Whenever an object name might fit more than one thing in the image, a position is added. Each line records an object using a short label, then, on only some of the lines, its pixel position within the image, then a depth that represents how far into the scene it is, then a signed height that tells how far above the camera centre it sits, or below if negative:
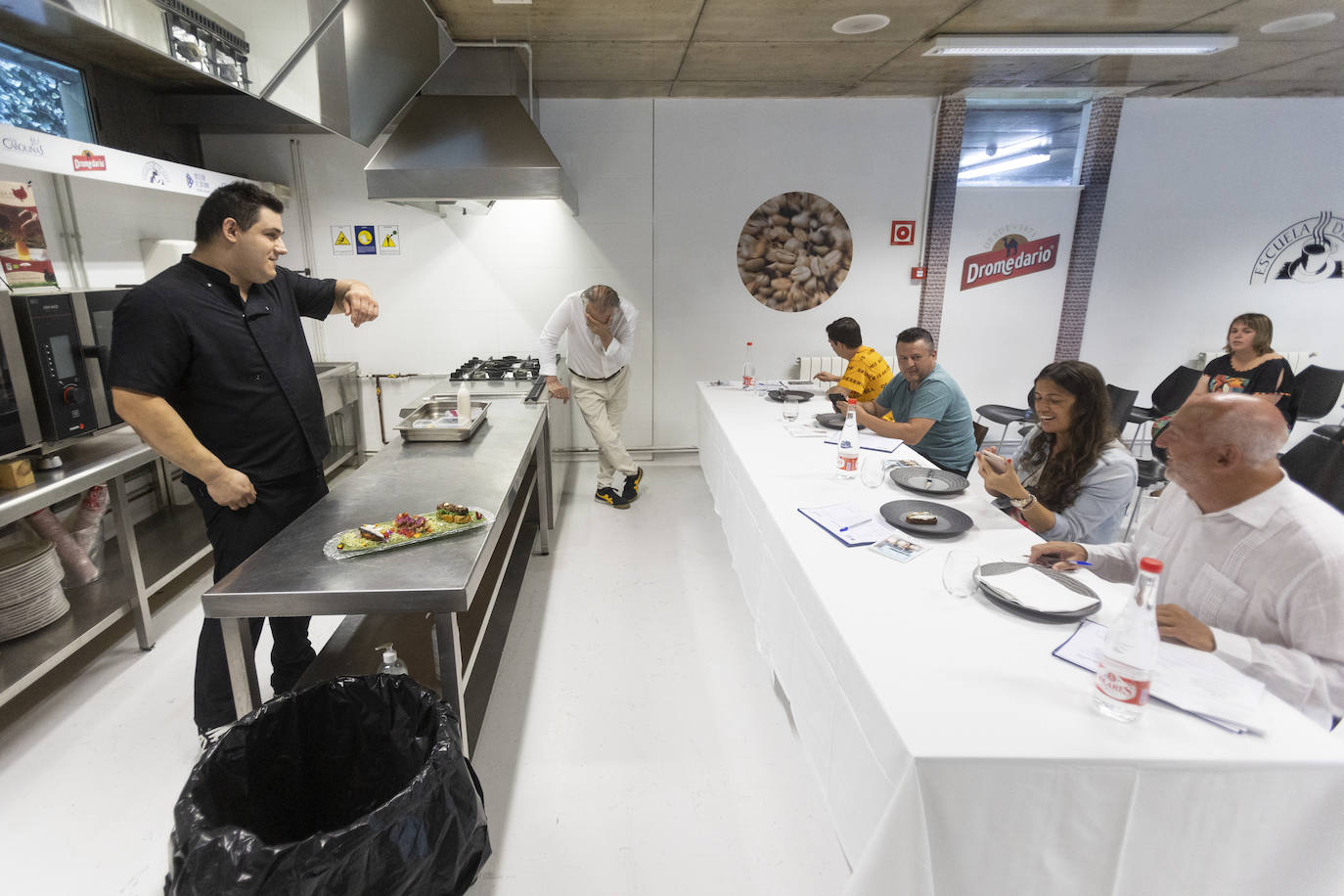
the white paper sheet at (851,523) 2.07 -0.78
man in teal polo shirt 3.23 -0.65
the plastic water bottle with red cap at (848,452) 2.61 -0.67
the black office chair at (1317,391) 4.61 -0.74
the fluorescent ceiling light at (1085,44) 3.68 +1.30
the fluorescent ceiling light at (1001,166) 5.36 +0.91
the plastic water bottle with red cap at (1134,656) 1.21 -0.68
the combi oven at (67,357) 2.53 -0.33
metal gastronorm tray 2.95 -0.68
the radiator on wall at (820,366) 5.44 -0.69
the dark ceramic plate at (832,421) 3.39 -0.71
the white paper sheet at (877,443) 3.08 -0.75
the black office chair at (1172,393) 4.82 -0.79
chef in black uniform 1.90 -0.34
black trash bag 1.09 -1.01
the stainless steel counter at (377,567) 1.66 -0.77
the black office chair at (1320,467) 2.45 -0.68
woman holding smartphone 2.25 -0.61
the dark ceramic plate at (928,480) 2.43 -0.73
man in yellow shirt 3.92 -0.50
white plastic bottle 3.07 -0.59
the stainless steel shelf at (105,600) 2.40 -1.37
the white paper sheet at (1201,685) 1.23 -0.77
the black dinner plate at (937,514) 2.03 -0.74
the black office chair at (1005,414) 4.77 -0.96
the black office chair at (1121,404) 4.07 -0.73
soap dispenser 1.77 -1.01
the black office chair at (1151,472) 3.70 -1.03
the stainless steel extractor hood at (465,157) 3.35 +0.59
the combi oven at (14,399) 2.39 -0.46
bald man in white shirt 1.37 -0.60
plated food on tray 1.86 -0.73
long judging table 1.17 -0.89
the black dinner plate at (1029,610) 1.56 -0.75
